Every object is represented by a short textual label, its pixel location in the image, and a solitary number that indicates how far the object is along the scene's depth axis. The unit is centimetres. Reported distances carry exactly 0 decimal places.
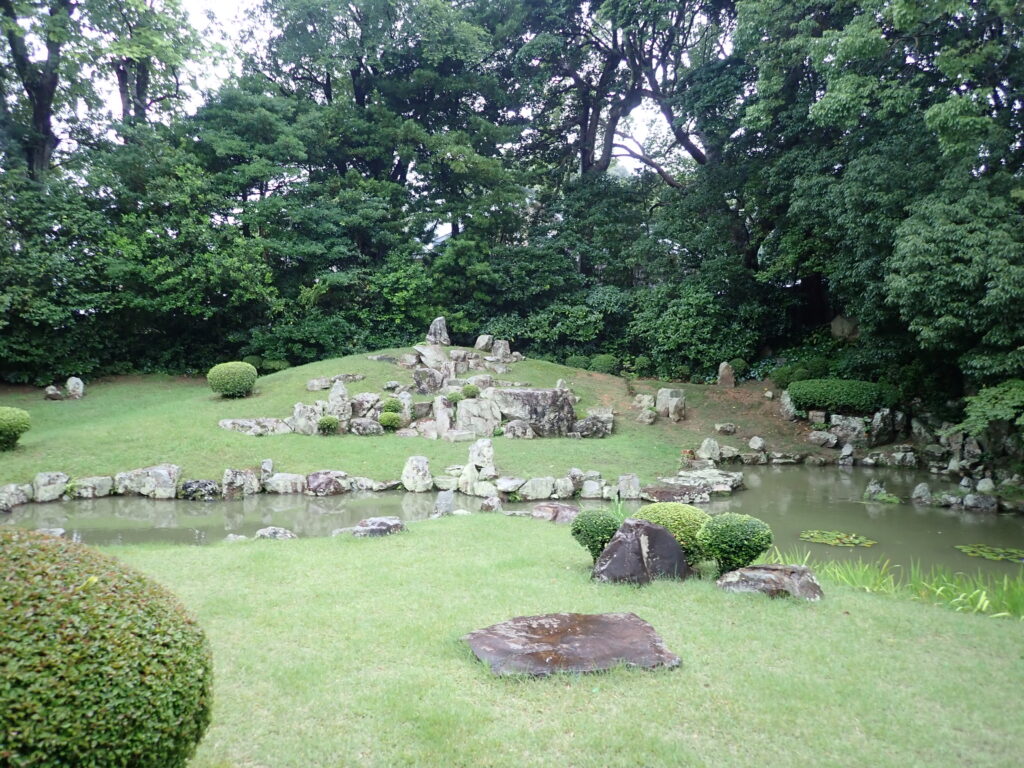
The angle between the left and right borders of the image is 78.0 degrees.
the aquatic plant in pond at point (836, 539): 995
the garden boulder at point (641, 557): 668
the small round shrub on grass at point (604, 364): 2455
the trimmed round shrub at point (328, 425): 1653
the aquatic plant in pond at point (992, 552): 924
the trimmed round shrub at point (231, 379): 1836
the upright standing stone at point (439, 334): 2291
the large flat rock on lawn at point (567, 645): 446
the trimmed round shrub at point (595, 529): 733
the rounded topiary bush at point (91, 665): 211
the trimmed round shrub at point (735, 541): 689
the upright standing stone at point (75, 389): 1928
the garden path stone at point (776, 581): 630
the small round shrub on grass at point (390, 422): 1728
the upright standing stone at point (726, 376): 2252
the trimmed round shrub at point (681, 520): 735
